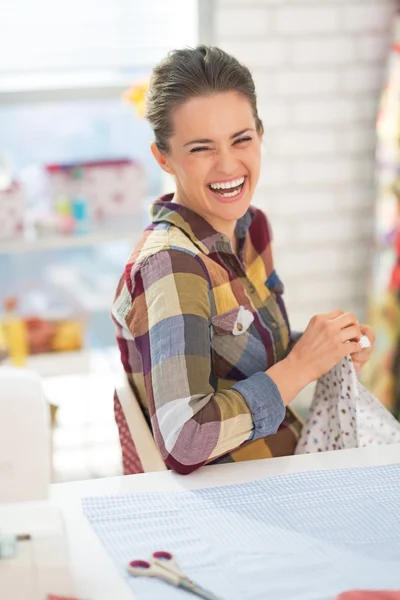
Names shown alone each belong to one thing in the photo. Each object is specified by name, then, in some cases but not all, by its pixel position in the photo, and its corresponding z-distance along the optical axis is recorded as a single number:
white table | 2.37
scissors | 2.31
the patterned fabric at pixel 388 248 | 4.25
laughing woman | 2.67
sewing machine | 2.30
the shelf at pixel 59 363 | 3.98
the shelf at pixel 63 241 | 3.99
